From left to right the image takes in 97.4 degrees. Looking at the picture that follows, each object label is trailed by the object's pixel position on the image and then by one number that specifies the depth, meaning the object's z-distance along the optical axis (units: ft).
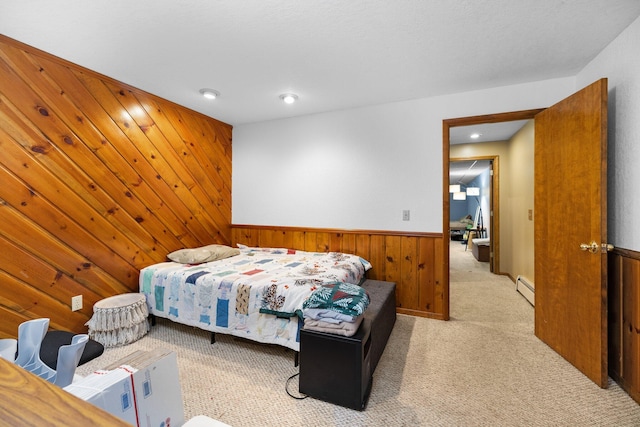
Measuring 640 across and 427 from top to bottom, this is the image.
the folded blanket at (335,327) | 5.66
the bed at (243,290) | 7.32
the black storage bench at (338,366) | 5.51
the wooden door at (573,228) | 6.23
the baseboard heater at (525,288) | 11.51
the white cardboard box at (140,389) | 2.85
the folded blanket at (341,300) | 5.74
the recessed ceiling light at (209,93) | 9.59
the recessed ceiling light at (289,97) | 9.92
